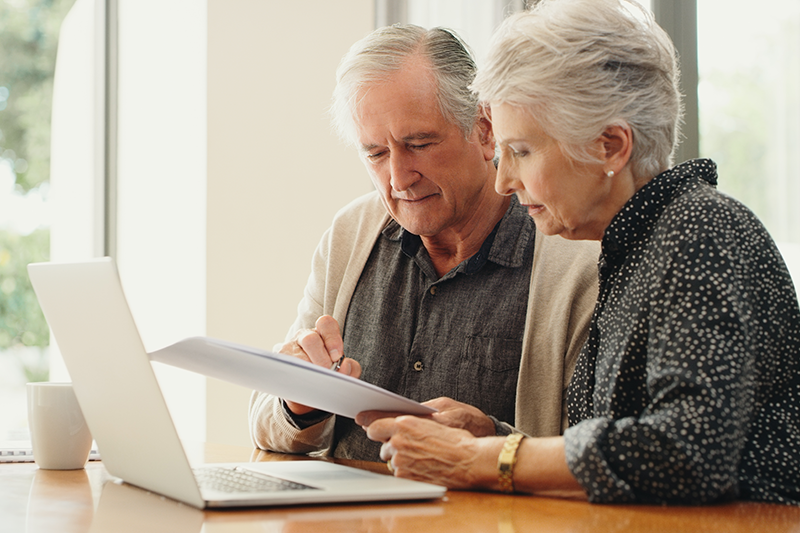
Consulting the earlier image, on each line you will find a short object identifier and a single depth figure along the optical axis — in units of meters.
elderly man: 1.53
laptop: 0.90
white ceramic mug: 1.26
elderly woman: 0.90
